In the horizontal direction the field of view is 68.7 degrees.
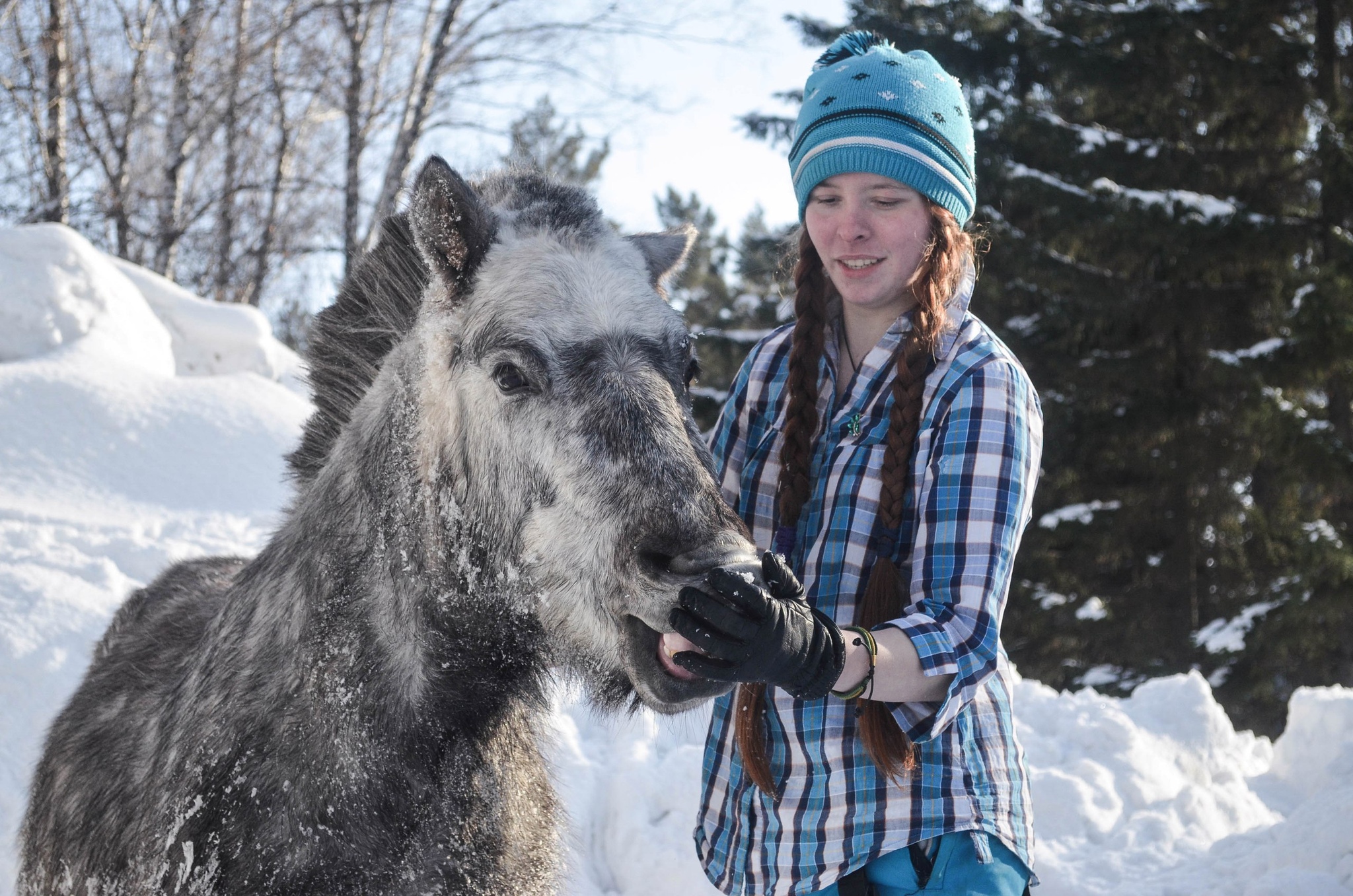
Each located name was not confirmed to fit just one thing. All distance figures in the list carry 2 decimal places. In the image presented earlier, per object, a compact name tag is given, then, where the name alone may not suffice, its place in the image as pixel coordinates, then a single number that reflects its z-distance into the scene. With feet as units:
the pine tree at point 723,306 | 46.96
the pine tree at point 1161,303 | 40.57
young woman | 6.04
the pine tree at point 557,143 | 49.20
